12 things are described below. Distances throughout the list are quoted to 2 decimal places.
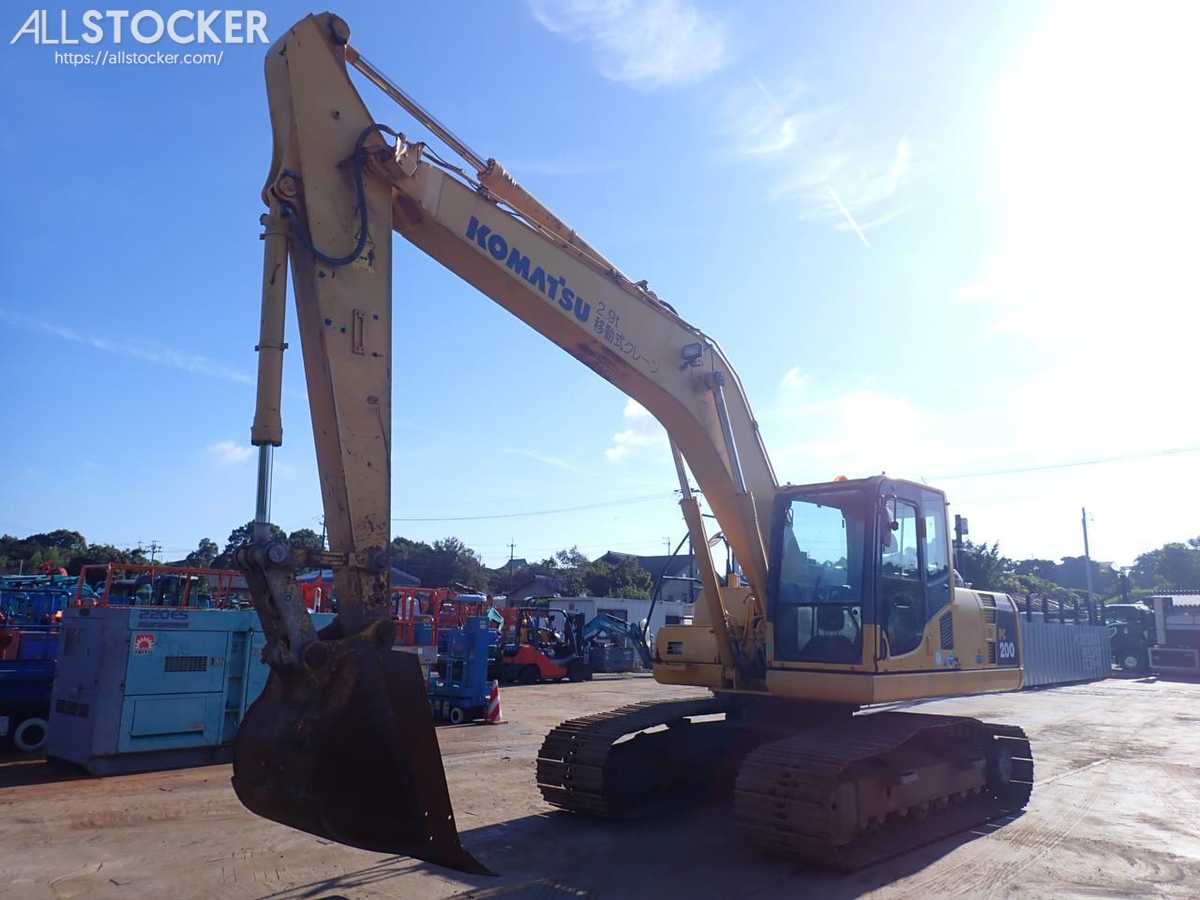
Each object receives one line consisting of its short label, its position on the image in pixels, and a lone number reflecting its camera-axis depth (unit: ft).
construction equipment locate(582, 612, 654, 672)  96.73
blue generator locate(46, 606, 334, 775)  37.60
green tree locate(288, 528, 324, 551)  187.48
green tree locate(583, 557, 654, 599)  204.74
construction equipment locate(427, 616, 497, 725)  56.34
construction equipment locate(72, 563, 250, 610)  46.37
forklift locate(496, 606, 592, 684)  86.74
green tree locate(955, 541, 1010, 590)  99.19
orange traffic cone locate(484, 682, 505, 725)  56.34
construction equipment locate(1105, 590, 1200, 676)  120.57
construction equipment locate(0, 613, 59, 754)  41.75
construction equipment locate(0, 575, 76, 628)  49.19
